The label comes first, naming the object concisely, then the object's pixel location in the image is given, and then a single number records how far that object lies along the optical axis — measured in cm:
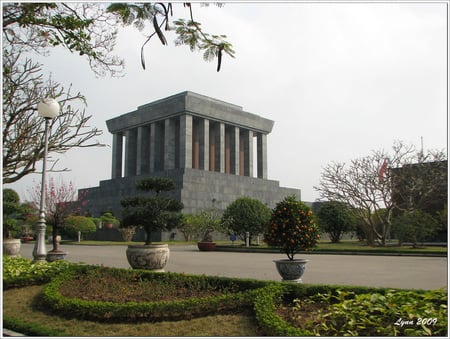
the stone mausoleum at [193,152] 4716
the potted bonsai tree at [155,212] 1278
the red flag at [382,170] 2914
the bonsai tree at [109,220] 4376
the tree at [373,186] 2906
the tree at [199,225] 3732
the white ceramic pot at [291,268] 967
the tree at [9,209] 1993
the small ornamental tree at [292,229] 995
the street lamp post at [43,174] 949
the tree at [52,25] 680
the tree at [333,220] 4075
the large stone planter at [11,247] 1778
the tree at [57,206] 1756
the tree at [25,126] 868
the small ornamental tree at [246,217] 3134
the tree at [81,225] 3684
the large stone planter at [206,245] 2755
